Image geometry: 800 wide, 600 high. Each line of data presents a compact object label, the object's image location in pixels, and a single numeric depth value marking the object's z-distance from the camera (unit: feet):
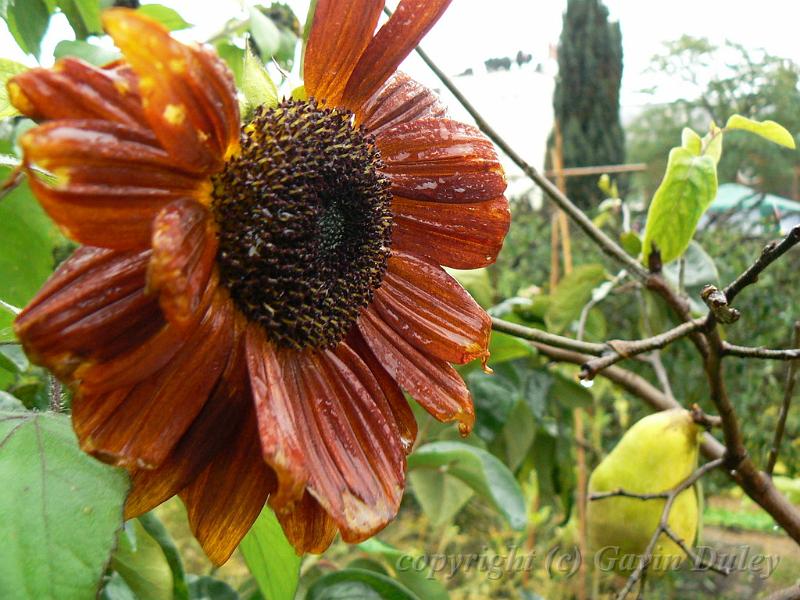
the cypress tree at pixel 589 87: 12.50
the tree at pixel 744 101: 13.29
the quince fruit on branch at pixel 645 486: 2.03
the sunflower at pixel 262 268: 0.73
